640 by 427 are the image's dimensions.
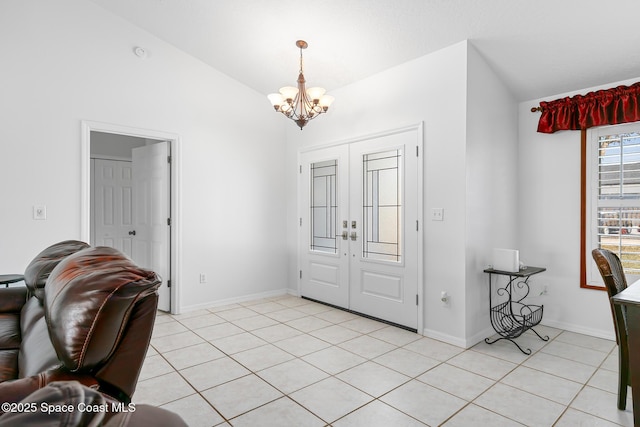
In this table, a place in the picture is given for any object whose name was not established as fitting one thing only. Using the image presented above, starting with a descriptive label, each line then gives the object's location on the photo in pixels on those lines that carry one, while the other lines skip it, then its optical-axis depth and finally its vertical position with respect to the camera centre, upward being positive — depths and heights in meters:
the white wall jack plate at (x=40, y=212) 3.41 +0.00
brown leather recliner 1.09 -0.35
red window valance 3.30 +1.02
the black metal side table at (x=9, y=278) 2.93 -0.55
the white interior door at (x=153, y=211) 4.39 +0.02
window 3.36 +0.20
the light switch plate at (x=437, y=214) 3.49 +0.00
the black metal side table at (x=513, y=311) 3.36 -1.03
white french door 3.78 -0.14
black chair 2.16 -0.63
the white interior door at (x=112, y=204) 5.55 +0.13
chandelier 3.27 +1.05
